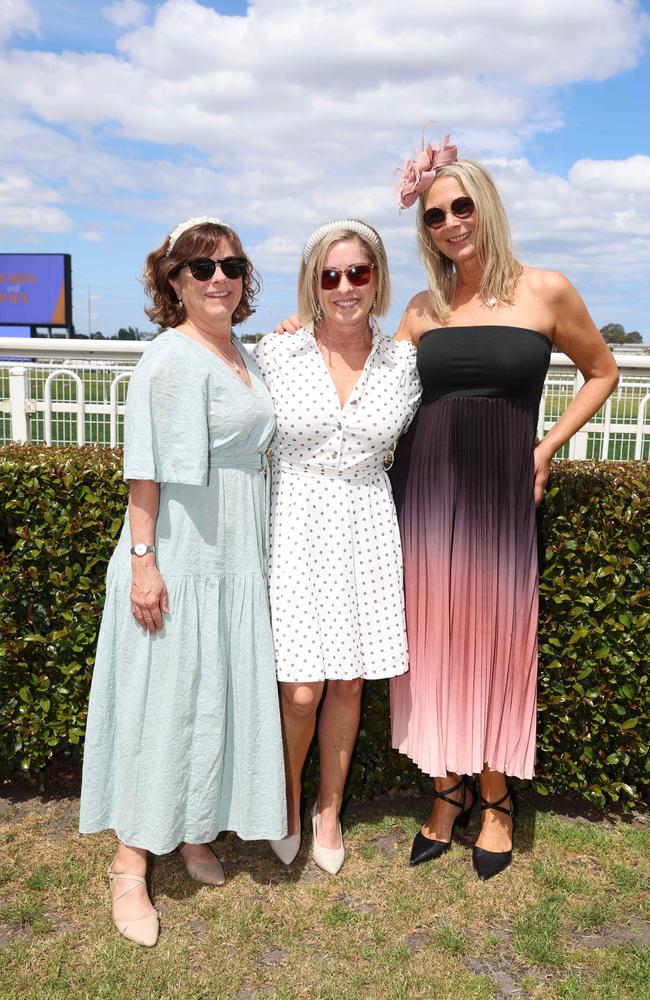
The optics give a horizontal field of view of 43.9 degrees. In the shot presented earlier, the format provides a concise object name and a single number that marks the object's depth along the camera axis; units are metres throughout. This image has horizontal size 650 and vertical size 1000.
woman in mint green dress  2.74
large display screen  28.33
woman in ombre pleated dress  3.05
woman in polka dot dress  2.98
